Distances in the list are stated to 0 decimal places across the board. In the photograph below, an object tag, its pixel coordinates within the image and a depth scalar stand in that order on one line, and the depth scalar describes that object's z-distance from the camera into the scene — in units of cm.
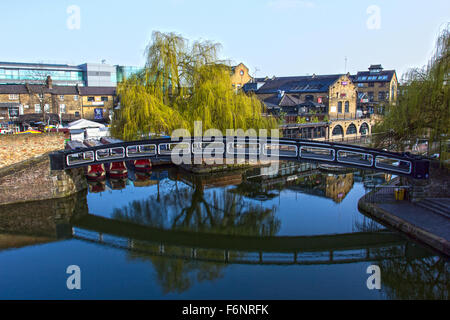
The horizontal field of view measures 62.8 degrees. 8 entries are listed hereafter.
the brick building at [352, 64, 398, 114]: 5991
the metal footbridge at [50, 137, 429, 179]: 1548
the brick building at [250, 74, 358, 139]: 3881
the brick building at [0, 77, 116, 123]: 4000
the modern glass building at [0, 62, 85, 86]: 5641
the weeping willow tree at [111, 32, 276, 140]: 2209
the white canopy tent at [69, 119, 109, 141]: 3206
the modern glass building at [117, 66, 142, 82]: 6706
